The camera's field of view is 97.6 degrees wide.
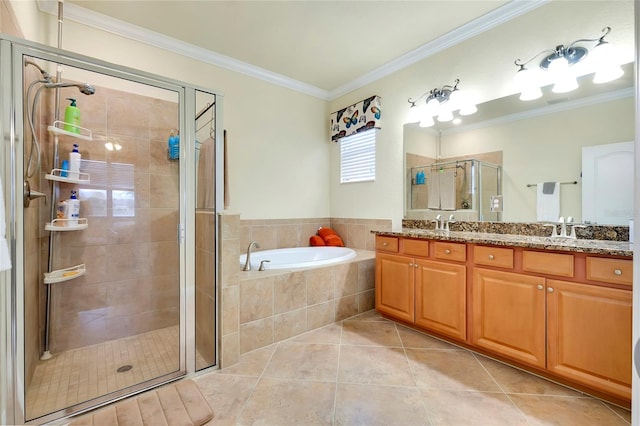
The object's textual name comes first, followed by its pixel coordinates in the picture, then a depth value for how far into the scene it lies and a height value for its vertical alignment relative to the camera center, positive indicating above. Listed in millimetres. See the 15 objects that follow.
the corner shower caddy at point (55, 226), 1886 -100
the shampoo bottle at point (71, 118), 1976 +662
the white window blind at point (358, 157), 3412 +703
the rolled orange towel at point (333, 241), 3590 -373
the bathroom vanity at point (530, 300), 1455 -560
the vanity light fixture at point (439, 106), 2577 +1034
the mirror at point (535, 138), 1867 +582
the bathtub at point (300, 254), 3018 -488
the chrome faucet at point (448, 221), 2662 -89
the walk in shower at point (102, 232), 1346 -142
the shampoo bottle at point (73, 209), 2021 +15
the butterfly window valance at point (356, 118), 3248 +1157
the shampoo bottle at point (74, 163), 2031 +354
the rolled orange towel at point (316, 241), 3578 -373
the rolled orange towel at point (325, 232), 3672 -263
